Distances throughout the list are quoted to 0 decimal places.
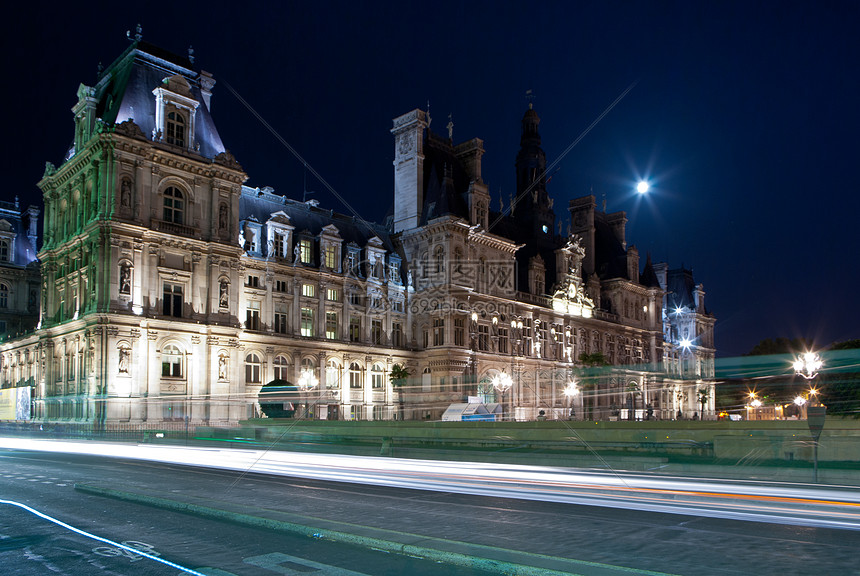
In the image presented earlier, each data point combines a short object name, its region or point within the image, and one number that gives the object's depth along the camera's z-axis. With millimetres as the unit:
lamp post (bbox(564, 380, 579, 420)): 73812
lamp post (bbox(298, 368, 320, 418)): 53594
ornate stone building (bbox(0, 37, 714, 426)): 44125
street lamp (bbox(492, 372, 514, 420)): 64694
